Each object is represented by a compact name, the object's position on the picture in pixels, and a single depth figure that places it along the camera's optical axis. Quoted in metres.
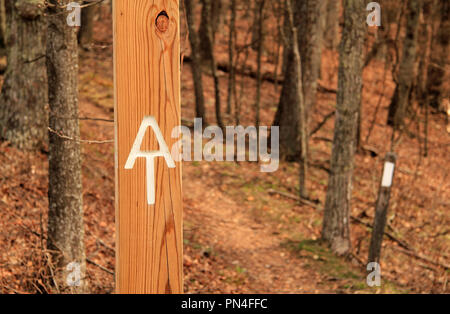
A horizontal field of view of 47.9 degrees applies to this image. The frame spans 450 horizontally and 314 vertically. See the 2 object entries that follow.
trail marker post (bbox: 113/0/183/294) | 1.73
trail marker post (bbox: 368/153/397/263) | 7.34
